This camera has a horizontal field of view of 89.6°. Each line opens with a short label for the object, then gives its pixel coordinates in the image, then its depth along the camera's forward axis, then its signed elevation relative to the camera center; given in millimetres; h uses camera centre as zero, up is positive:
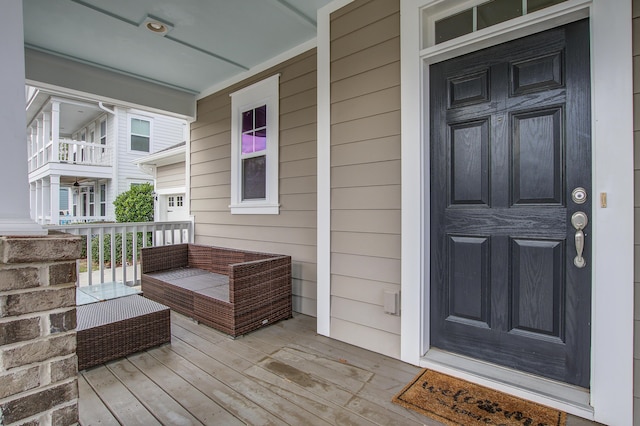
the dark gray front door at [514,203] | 1786 +39
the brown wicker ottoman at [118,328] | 2174 -845
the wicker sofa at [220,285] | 2750 -737
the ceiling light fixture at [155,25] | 2903 +1739
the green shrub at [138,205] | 7621 +169
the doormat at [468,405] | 1644 -1075
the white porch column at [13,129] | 979 +260
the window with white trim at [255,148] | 3615 +756
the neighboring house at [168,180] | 6957 +734
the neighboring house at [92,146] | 8430 +1904
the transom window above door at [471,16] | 1953 +1263
